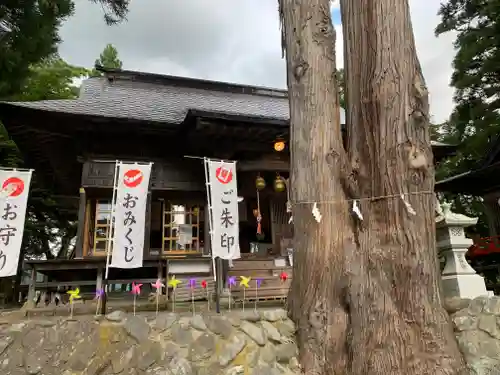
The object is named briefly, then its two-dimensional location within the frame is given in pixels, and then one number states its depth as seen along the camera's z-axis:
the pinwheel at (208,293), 5.16
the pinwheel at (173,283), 4.40
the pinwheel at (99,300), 4.52
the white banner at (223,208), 5.29
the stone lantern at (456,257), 4.39
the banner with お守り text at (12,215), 4.55
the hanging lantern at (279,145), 7.82
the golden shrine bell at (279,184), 8.34
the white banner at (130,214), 5.06
